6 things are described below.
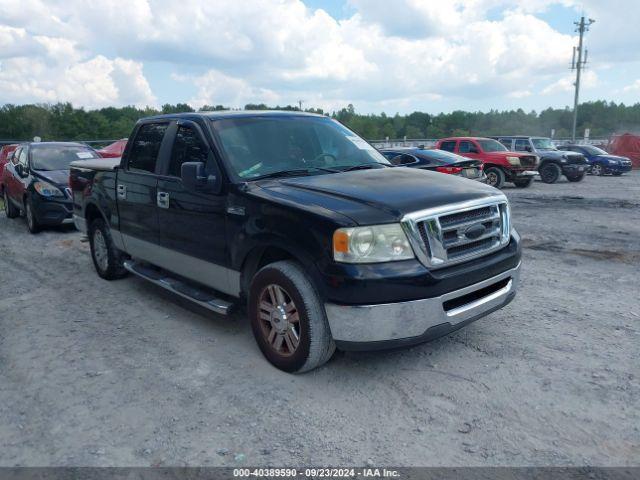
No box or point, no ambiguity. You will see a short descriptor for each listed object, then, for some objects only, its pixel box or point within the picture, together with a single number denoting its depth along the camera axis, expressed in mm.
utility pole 46303
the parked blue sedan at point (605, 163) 23578
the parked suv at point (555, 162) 20016
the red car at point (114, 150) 15883
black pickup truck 3342
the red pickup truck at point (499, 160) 17266
